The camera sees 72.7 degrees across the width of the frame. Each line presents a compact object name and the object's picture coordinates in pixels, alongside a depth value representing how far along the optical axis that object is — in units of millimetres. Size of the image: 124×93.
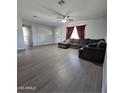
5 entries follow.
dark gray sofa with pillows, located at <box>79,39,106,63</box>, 3543
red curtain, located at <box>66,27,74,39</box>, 8918
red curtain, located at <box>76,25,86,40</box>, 8019
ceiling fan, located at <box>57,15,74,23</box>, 5473
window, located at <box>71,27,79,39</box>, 8695
